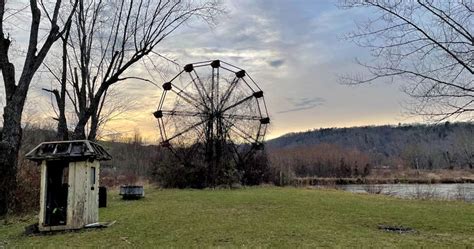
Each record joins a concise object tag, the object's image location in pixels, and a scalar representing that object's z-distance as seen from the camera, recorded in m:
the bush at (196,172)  29.45
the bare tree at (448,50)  8.16
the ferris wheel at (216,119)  30.41
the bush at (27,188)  11.97
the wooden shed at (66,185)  8.88
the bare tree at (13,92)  11.05
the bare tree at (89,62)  15.46
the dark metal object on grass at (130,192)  17.41
